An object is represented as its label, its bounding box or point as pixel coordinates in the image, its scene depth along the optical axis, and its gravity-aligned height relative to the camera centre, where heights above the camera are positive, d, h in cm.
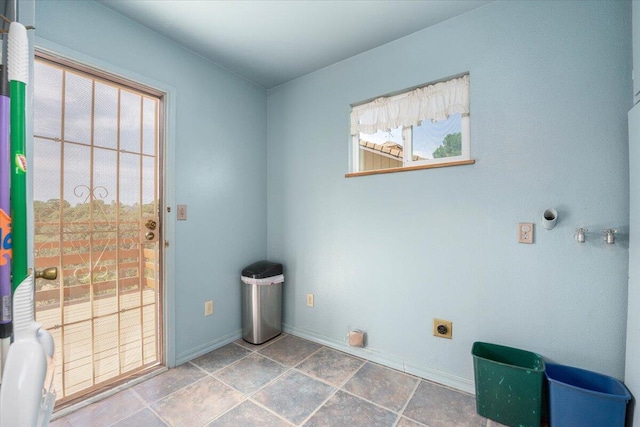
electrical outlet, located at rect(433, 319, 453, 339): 181 -75
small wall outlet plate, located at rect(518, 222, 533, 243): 157 -11
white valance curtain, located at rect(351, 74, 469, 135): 181 +76
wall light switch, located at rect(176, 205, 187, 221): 205 +1
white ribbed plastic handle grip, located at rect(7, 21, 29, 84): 64 +37
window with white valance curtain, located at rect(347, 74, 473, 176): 182 +61
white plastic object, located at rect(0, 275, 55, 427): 56 -33
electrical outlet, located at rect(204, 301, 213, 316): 222 -75
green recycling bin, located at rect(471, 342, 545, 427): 139 -90
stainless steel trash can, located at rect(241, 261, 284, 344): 236 -75
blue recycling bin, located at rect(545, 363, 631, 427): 121 -86
